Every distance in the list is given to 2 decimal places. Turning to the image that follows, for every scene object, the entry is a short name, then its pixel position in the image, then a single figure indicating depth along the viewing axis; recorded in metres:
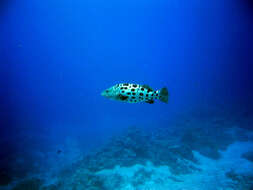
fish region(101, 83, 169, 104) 2.31
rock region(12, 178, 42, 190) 10.62
